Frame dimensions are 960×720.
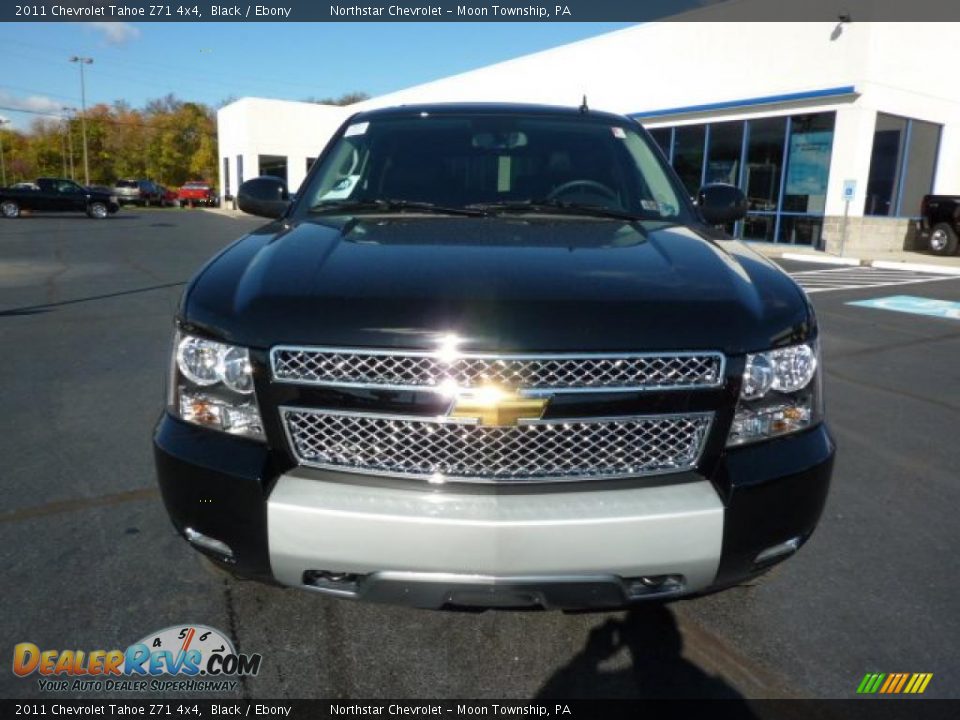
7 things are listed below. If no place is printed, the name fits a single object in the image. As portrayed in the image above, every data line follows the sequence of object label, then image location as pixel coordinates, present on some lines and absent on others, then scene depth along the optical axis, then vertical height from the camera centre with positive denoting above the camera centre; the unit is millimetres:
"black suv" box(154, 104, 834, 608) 1769 -567
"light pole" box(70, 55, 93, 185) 62925 +11113
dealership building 17562 +2865
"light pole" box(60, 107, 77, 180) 75588 +5741
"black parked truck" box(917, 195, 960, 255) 18109 +103
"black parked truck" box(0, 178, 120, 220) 29031 -325
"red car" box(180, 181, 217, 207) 48812 +102
